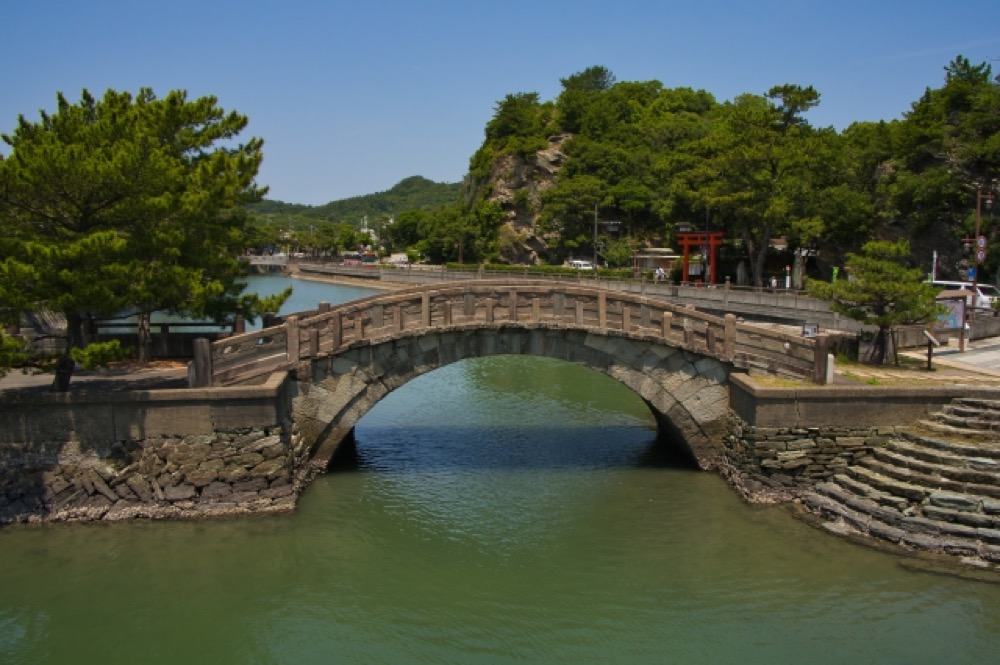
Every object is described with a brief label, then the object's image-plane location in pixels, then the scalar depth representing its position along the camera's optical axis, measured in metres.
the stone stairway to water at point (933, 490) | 14.20
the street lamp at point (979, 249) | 31.84
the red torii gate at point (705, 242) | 54.09
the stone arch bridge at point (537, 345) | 17.98
